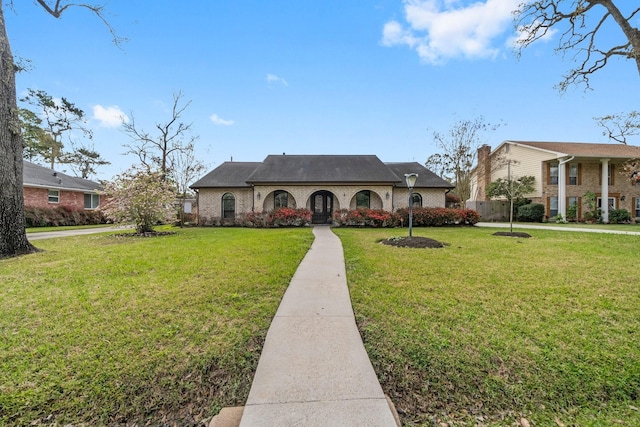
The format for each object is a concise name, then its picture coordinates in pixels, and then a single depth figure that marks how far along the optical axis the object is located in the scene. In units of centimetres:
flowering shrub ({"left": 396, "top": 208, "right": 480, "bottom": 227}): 1725
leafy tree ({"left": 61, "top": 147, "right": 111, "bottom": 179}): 3128
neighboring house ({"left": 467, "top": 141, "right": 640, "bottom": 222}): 2078
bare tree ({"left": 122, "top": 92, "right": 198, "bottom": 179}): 2048
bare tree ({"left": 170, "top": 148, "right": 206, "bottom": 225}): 2162
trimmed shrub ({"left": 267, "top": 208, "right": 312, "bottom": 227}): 1686
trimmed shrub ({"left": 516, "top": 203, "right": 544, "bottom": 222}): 2136
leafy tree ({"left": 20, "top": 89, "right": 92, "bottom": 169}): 2756
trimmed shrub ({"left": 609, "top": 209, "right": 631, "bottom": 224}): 2003
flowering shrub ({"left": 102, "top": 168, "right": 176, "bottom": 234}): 1198
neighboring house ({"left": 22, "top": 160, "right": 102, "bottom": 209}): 1922
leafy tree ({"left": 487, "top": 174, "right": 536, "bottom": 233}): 2220
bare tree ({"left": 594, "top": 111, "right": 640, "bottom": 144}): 1452
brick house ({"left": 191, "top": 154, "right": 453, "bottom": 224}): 1839
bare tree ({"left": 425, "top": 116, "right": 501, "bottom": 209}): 2336
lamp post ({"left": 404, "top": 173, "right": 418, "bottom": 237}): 991
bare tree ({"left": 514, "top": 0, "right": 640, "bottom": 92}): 980
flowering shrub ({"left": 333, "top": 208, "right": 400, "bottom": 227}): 1678
